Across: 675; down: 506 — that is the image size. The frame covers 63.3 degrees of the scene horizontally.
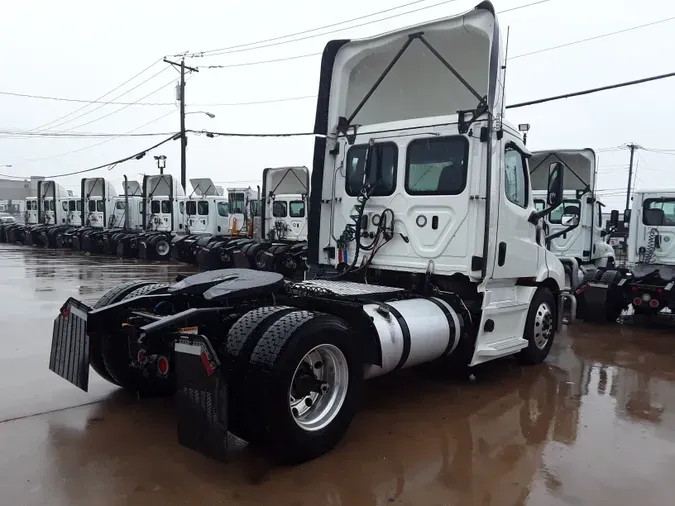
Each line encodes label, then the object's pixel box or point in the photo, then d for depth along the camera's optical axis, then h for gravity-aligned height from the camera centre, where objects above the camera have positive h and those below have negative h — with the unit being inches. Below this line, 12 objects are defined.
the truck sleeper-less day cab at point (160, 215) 873.5 -8.4
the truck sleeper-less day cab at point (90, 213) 1019.3 -10.6
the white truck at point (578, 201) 480.7 +22.4
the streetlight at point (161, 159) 1151.0 +105.7
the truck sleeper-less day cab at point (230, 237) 686.5 -34.1
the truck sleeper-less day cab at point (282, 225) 639.8 -13.0
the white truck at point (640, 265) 369.7 -24.5
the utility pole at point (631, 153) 1847.9 +263.9
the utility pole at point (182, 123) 1138.7 +186.9
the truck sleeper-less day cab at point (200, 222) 825.8 -15.4
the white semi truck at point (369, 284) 140.8 -25.8
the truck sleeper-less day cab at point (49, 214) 1132.0 -16.9
